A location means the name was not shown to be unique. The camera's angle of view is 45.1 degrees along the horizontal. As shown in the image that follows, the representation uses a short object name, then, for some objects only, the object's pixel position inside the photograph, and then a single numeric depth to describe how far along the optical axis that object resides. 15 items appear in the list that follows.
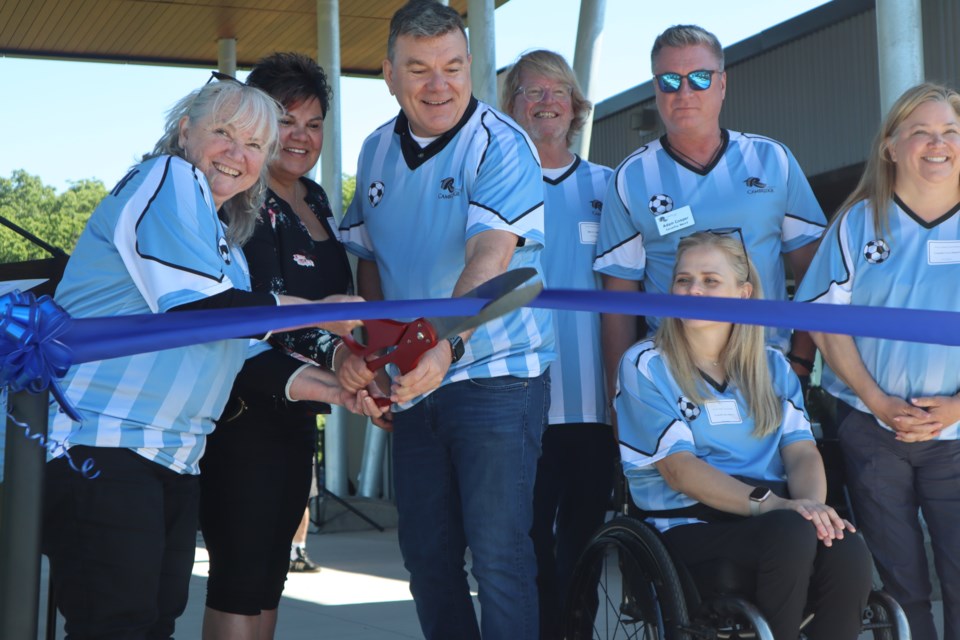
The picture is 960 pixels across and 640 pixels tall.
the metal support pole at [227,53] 14.26
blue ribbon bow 1.88
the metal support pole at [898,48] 5.68
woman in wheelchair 2.65
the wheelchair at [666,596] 2.52
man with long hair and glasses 3.45
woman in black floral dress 2.83
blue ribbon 1.89
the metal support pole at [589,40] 8.70
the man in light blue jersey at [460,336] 2.74
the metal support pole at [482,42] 8.58
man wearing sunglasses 3.31
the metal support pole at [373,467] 11.74
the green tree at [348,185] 35.67
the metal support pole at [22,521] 1.85
